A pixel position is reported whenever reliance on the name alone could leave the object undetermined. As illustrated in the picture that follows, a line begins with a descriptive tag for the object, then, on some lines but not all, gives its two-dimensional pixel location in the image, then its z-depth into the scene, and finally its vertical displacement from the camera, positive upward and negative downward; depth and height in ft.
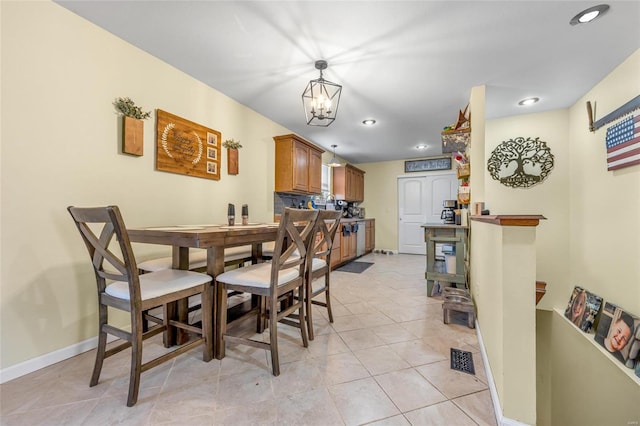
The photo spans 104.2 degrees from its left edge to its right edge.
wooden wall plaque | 7.52 +2.19
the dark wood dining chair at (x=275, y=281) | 4.85 -1.42
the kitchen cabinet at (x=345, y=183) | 18.29 +2.33
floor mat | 14.49 -3.29
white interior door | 19.29 +0.87
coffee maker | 11.91 -0.01
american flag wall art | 6.97 +2.12
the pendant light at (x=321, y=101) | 7.09 +3.23
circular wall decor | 11.21 +2.41
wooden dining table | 4.53 -0.55
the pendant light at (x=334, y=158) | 17.07 +4.23
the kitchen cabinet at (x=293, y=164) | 12.32 +2.52
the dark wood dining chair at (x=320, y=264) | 6.20 -1.43
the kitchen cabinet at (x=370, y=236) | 19.66 -1.86
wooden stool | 7.06 -2.69
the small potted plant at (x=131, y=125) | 6.51 +2.36
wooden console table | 9.12 -1.26
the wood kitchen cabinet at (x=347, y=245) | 15.03 -2.00
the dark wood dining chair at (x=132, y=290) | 3.99 -1.39
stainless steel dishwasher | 17.57 -1.74
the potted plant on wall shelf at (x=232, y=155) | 9.88 +2.35
